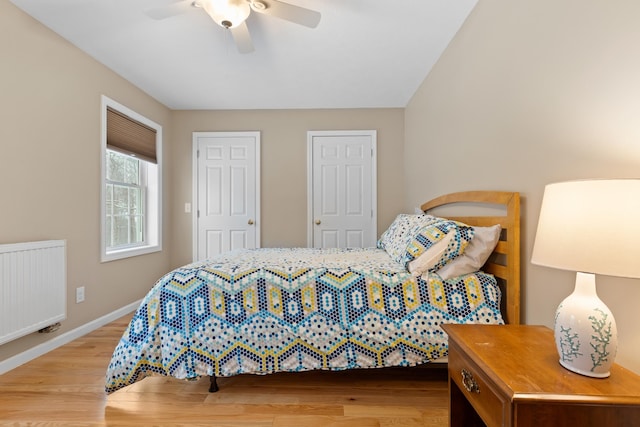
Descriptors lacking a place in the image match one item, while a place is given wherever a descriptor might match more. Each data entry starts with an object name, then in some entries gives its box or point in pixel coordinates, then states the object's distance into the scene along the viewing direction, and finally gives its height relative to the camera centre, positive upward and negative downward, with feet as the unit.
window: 9.65 +0.98
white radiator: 6.34 -1.65
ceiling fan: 5.96 +3.89
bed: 5.49 -1.79
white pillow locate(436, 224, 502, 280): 5.69 -0.79
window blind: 9.71 +2.51
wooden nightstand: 2.55 -1.50
